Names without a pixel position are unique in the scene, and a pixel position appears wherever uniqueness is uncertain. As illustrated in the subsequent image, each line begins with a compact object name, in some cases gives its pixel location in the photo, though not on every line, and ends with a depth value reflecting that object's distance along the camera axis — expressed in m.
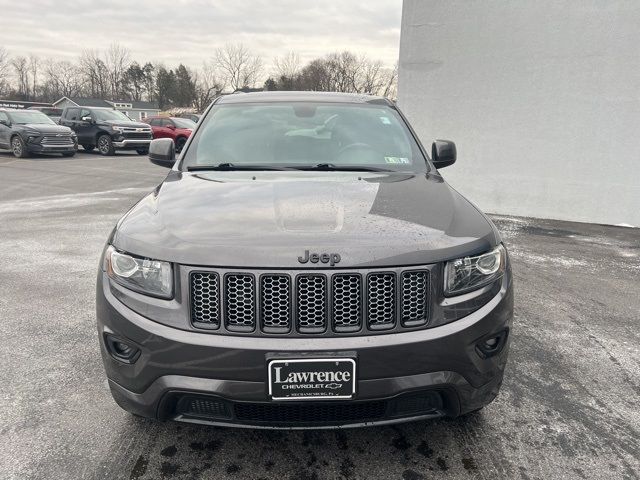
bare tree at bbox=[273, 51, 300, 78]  73.28
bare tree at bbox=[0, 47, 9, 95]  84.62
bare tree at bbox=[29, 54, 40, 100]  92.94
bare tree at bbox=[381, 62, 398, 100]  59.39
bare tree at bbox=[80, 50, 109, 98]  89.75
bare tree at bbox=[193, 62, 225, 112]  76.44
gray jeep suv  1.83
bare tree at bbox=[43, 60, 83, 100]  90.81
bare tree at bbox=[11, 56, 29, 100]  92.11
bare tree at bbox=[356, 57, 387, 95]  64.31
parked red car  22.61
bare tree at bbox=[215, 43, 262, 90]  77.94
